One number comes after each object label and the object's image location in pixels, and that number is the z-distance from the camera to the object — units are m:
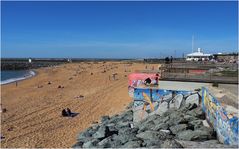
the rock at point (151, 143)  5.79
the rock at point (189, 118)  7.26
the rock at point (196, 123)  6.82
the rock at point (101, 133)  7.55
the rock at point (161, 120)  7.62
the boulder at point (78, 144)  7.44
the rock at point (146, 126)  7.65
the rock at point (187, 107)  7.95
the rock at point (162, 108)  8.97
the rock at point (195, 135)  6.04
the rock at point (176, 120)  7.18
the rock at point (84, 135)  8.19
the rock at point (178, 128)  6.70
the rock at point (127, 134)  6.76
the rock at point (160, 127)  7.17
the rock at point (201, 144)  5.04
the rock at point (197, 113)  7.43
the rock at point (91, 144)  7.04
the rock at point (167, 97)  9.02
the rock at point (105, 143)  6.66
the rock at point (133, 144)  6.09
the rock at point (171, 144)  5.18
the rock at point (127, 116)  9.79
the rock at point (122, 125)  8.78
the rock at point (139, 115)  9.48
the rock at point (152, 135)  6.25
